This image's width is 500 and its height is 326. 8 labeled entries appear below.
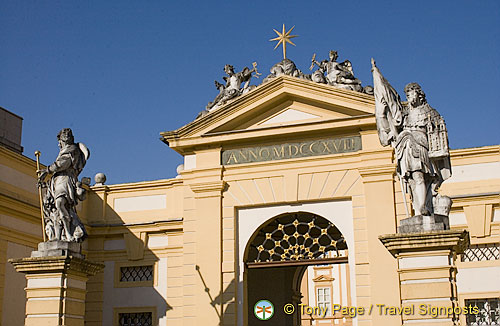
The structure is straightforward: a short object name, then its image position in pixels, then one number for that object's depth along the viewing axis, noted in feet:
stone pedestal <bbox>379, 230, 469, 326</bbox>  33.68
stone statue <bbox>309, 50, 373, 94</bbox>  61.72
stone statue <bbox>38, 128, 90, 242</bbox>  42.93
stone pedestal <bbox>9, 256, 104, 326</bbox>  41.50
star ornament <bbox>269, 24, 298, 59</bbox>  65.51
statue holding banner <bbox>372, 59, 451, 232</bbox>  35.24
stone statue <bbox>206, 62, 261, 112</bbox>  64.64
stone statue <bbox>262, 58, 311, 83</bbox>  63.26
